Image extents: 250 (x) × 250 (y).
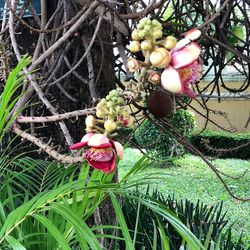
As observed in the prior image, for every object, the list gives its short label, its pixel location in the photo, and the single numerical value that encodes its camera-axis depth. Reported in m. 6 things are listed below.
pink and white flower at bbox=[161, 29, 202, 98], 0.47
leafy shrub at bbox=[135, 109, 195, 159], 5.10
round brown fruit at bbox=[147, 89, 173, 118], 0.65
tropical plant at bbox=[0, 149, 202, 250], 0.50
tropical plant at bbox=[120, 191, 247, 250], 1.34
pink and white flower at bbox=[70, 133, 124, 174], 0.54
